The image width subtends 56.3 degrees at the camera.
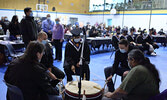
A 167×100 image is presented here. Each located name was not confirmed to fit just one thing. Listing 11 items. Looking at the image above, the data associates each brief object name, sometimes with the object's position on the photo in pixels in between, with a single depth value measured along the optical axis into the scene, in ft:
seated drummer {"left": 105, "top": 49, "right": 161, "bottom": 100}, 6.00
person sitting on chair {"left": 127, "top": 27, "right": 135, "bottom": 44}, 24.80
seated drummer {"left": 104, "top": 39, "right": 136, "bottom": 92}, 11.39
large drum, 6.34
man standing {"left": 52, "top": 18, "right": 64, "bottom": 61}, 20.27
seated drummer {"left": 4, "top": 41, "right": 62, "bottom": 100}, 5.85
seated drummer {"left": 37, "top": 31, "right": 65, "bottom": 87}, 11.26
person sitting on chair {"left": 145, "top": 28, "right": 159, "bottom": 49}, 27.84
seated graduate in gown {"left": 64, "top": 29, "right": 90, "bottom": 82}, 11.95
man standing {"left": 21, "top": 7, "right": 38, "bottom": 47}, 15.37
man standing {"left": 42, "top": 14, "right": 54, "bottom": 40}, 22.98
